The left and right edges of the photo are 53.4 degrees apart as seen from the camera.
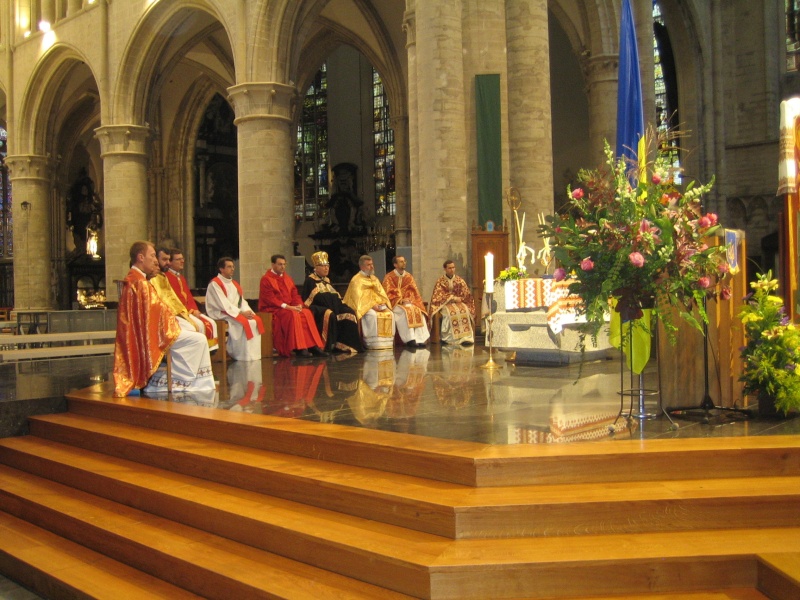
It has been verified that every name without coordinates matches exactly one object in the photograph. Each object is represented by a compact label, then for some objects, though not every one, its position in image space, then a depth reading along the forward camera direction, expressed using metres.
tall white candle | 7.91
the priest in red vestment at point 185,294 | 8.62
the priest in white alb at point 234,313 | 9.39
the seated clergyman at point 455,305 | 11.34
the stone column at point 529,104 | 12.48
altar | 8.15
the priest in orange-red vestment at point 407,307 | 11.34
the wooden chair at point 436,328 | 11.77
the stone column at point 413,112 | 12.70
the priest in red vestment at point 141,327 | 6.50
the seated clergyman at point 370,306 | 10.71
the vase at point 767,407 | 4.75
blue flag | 8.52
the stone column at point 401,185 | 20.97
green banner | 12.14
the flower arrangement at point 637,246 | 4.35
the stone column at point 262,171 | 15.24
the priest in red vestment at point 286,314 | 10.28
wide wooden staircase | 3.14
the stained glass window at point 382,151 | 24.50
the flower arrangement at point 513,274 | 9.56
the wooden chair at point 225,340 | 9.48
